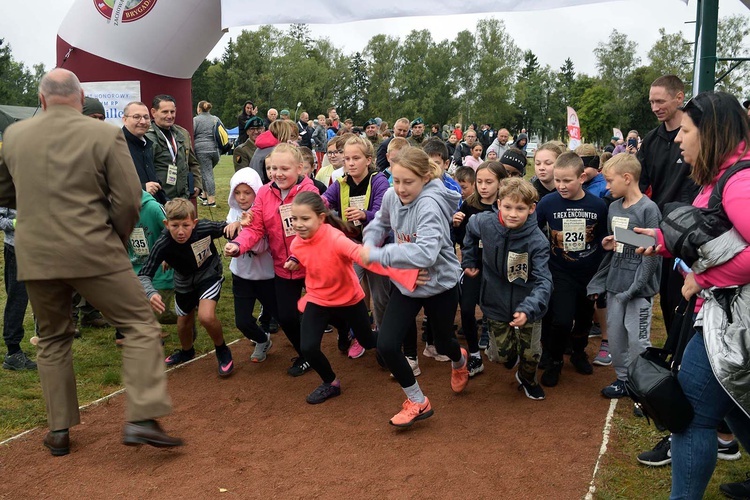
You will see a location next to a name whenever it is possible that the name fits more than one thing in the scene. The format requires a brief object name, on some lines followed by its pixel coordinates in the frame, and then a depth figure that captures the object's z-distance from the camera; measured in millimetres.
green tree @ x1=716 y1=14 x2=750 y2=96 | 45375
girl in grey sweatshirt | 4344
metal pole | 6953
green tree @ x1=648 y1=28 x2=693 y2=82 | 51625
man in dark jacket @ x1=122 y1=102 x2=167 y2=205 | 6414
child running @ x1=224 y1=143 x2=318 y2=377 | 5504
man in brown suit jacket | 3811
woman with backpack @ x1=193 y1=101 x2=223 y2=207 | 13594
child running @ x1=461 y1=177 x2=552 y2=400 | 4852
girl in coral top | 4777
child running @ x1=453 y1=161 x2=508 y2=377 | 5543
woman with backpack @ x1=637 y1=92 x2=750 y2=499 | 2707
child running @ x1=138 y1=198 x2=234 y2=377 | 5410
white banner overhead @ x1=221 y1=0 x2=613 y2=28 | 7238
